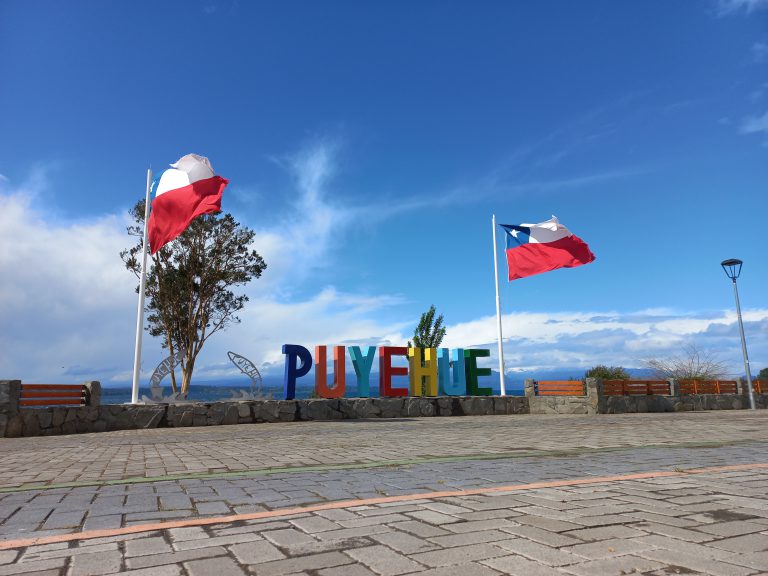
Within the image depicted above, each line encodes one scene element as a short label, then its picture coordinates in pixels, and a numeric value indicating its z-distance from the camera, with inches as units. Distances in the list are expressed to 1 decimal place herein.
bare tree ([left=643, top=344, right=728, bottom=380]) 1229.7
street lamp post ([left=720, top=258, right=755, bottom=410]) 874.4
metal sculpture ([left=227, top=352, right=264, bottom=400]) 637.3
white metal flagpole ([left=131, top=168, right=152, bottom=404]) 563.2
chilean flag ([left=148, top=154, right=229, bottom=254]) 590.9
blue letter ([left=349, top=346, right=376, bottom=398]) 701.3
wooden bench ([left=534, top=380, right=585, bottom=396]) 800.9
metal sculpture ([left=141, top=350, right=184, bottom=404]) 577.9
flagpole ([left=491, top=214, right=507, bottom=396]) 781.9
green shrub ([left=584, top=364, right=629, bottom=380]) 1107.3
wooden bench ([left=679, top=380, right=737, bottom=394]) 936.9
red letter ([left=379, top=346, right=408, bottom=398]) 724.0
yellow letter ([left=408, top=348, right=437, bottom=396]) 745.6
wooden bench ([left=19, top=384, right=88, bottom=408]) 489.7
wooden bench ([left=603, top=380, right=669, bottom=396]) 823.7
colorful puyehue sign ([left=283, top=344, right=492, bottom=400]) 659.4
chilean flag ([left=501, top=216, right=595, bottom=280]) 776.3
